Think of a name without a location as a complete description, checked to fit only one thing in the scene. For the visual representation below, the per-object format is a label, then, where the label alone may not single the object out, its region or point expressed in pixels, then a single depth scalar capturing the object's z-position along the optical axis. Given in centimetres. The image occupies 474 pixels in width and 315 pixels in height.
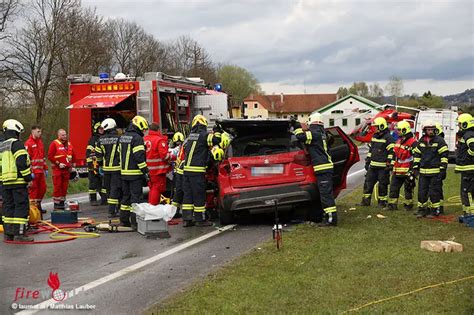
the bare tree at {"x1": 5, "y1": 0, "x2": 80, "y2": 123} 3722
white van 2730
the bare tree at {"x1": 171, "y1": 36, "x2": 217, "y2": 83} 6212
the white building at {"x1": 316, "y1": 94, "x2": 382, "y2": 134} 8262
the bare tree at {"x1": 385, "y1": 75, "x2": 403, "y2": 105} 11811
